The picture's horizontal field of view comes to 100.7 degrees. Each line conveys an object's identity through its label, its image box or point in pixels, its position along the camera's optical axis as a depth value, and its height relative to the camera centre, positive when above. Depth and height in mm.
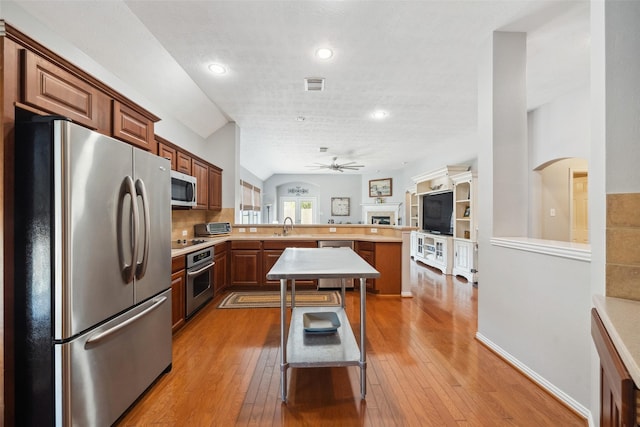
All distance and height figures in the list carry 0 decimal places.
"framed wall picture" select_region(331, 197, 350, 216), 10250 +252
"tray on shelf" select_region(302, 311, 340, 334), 2162 -943
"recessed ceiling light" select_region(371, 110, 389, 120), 4207 +1592
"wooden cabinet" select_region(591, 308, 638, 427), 731 -528
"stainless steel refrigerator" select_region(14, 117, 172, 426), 1228 -295
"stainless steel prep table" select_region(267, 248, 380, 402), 1689 -983
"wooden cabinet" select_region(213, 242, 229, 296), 3758 -827
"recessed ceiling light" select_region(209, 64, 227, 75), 2912 +1614
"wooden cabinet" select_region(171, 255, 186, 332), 2633 -813
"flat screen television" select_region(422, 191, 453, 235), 5676 -22
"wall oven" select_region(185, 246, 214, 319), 2922 -800
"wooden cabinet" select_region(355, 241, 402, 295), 3990 -812
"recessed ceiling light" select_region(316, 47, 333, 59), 2588 +1596
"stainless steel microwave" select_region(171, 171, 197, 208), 3037 +292
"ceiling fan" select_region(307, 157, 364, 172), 7379 +1492
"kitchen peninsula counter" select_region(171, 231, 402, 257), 3979 -404
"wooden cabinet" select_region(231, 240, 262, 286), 4301 -847
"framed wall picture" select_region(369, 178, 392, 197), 9430 +898
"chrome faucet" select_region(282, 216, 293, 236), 4750 -313
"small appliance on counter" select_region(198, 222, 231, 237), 4215 -257
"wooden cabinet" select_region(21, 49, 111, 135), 1216 +623
